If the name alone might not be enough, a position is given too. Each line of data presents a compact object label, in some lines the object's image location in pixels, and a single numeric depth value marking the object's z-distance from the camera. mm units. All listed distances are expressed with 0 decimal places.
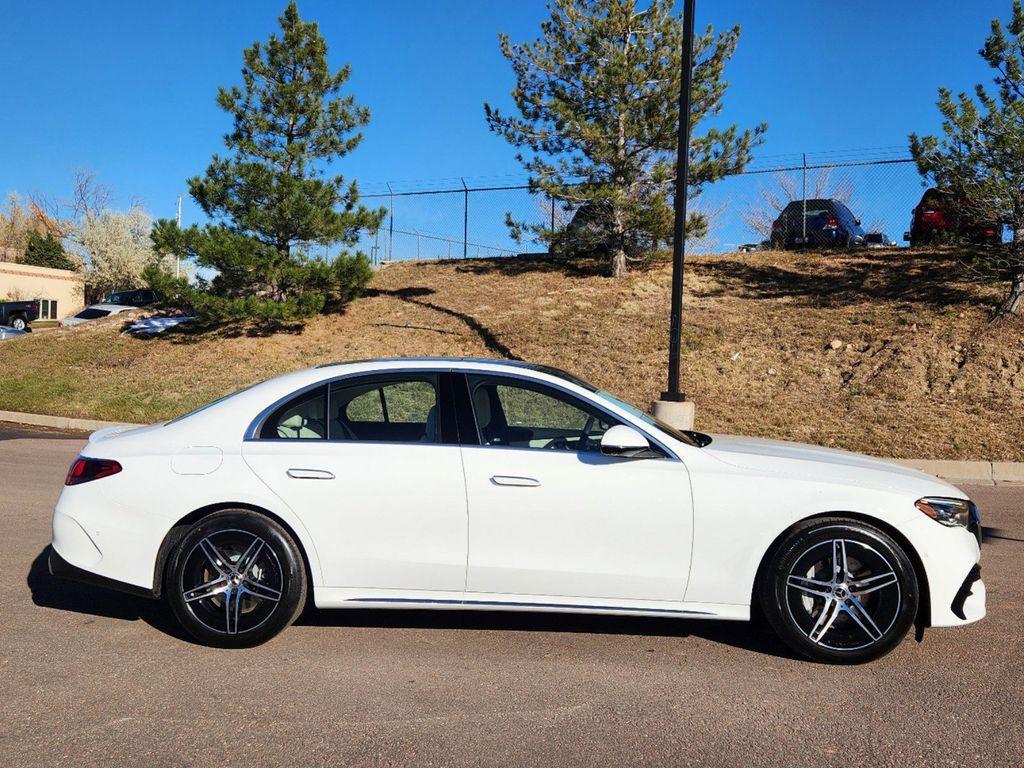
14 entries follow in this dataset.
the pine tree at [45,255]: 62375
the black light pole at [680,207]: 11500
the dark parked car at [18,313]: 36156
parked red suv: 15461
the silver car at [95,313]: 29247
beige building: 49969
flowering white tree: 47531
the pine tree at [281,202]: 18766
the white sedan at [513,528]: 4062
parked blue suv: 23188
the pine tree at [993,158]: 14422
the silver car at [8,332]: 28475
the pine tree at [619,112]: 19469
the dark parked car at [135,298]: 33378
